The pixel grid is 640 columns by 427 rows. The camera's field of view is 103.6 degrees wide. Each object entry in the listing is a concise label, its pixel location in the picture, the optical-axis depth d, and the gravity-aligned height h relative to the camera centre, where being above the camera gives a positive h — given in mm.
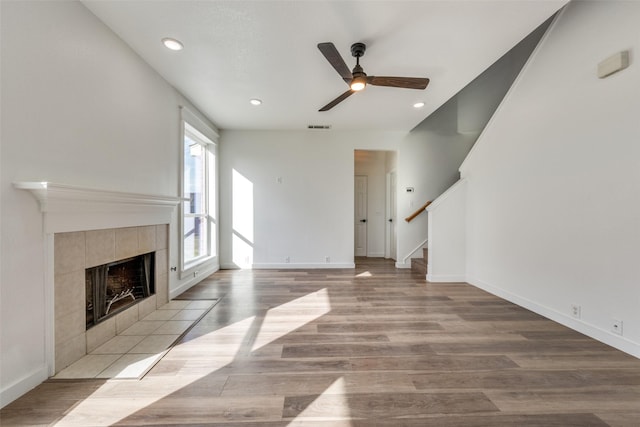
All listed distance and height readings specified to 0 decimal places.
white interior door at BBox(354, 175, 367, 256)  6465 -124
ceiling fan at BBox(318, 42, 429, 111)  2158 +1304
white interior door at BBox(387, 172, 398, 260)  5938 -58
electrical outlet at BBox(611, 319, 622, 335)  2018 -930
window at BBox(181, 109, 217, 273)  3752 +289
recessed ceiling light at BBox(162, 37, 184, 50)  2309 +1583
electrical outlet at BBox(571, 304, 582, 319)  2334 -928
